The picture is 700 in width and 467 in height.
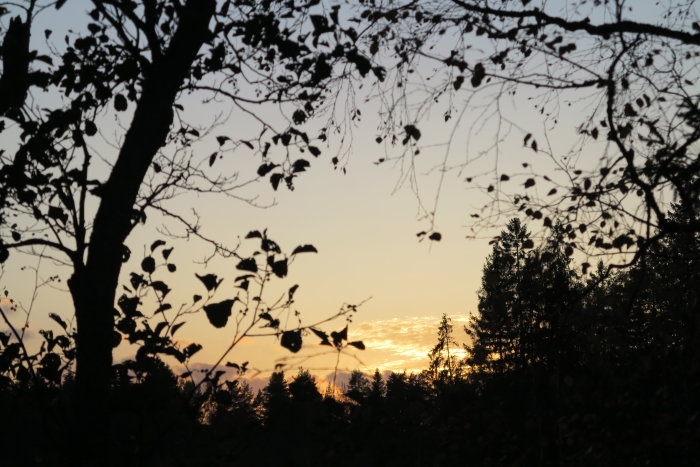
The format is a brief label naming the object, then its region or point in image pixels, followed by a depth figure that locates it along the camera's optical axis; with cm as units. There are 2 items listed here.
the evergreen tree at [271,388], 8310
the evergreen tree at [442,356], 6656
